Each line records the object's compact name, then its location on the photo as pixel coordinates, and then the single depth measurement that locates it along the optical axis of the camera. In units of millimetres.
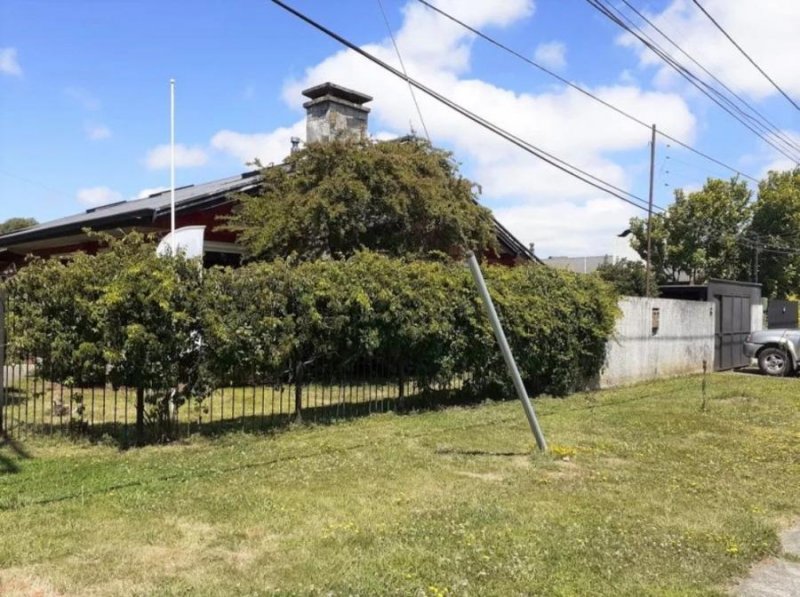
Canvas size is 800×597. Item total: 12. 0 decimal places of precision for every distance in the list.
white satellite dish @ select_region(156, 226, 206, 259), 12078
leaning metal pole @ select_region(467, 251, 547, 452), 7102
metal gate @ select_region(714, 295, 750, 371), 19141
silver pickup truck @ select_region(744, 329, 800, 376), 18031
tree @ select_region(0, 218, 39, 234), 56056
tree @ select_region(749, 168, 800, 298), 42594
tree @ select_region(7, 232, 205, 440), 7309
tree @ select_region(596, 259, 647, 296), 31027
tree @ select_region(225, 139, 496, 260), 13609
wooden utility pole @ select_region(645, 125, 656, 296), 26219
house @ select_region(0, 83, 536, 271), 14867
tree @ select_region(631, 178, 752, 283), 42312
